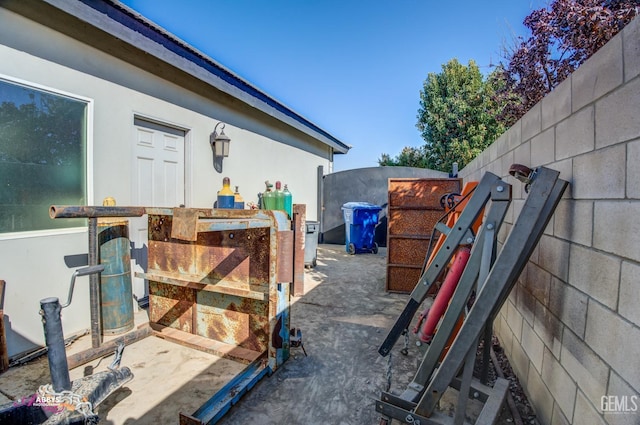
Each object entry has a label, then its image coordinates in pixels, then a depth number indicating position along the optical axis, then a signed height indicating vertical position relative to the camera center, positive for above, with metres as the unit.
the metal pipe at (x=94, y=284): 2.40 -0.64
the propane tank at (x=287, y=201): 5.72 +0.07
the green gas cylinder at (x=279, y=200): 5.57 +0.08
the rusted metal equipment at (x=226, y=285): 2.24 -0.67
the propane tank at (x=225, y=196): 4.62 +0.12
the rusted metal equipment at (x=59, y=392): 1.46 -1.02
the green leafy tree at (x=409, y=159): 15.06 +2.70
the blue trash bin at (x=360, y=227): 7.19 -0.51
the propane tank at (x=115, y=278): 2.82 -0.71
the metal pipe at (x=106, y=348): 2.31 -1.18
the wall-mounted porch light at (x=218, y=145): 4.52 +0.87
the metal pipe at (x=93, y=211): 2.13 -0.07
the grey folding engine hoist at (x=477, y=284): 1.43 -0.41
